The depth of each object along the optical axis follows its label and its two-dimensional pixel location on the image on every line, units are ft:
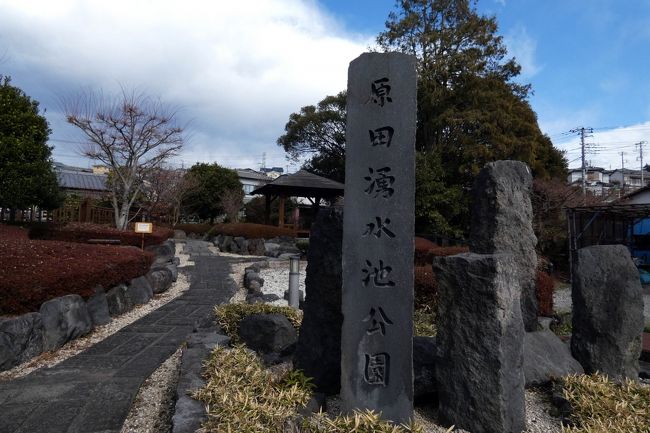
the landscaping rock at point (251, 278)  32.73
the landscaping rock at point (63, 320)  16.78
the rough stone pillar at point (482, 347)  9.86
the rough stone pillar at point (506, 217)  16.12
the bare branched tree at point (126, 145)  48.80
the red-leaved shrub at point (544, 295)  21.75
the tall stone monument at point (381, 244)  10.08
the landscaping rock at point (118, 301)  22.62
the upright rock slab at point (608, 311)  13.17
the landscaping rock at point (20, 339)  14.60
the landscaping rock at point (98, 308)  20.54
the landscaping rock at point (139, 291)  25.07
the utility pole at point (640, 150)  141.04
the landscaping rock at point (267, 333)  14.69
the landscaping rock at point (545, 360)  12.99
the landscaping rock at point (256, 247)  59.57
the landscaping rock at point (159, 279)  29.16
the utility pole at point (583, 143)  106.05
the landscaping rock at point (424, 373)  11.38
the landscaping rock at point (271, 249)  56.88
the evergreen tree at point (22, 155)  38.32
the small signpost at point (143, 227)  35.86
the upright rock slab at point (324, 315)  11.85
